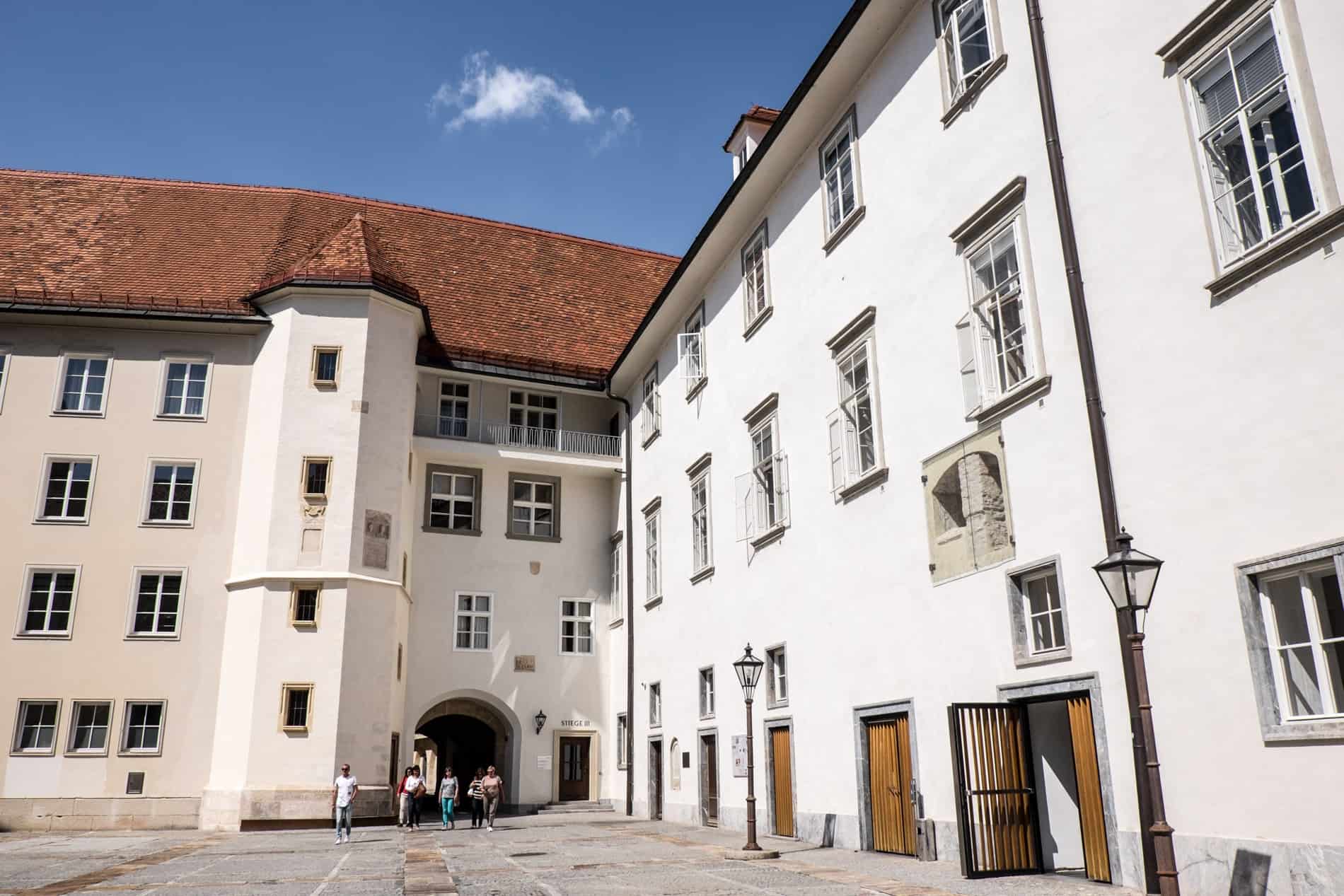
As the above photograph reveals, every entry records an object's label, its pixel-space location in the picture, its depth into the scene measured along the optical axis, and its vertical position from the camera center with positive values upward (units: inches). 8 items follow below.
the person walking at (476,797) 887.7 -14.3
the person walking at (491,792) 870.4 -10.7
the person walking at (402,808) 878.4 -21.8
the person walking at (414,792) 871.7 -9.2
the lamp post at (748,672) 627.5 +55.8
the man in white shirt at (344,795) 756.6 -9.1
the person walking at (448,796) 901.2 -12.9
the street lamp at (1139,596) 283.6 +44.6
